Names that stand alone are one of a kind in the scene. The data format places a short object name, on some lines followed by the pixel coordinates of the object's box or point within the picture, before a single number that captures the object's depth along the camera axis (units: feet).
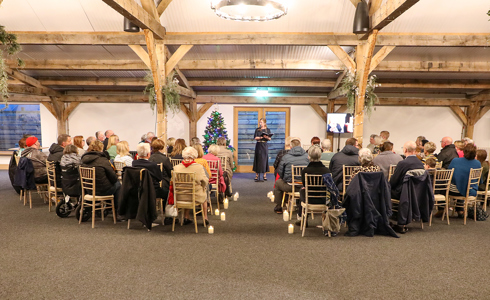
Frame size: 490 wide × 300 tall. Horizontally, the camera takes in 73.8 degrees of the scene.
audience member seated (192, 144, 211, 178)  17.35
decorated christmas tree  33.09
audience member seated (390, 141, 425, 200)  15.51
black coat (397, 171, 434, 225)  15.47
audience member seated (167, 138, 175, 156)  23.94
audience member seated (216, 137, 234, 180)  23.40
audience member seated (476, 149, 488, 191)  18.76
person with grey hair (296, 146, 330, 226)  15.11
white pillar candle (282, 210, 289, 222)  17.54
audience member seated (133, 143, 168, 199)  15.60
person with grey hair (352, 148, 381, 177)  14.82
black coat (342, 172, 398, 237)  14.66
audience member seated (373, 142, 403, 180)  17.62
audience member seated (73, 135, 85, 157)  19.12
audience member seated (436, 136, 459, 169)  20.10
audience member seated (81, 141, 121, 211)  16.07
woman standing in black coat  29.84
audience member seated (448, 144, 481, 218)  17.56
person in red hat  20.13
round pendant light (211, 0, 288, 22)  15.77
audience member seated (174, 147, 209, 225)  15.39
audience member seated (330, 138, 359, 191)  17.26
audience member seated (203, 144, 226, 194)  19.78
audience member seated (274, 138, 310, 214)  18.17
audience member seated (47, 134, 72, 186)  18.65
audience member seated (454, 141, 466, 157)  20.56
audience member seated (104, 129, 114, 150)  25.98
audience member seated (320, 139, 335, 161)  20.01
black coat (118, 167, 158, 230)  14.98
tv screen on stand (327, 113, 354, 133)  33.22
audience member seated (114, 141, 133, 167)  17.58
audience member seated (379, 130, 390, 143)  27.36
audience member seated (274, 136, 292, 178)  21.65
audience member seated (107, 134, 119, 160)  20.26
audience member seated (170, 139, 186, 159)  20.27
